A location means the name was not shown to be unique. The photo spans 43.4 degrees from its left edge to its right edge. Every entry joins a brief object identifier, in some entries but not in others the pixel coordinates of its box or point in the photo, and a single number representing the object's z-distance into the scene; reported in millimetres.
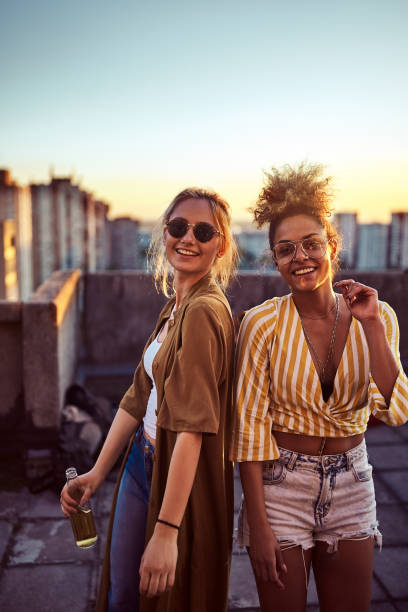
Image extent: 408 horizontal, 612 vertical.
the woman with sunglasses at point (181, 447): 1623
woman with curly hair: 1776
